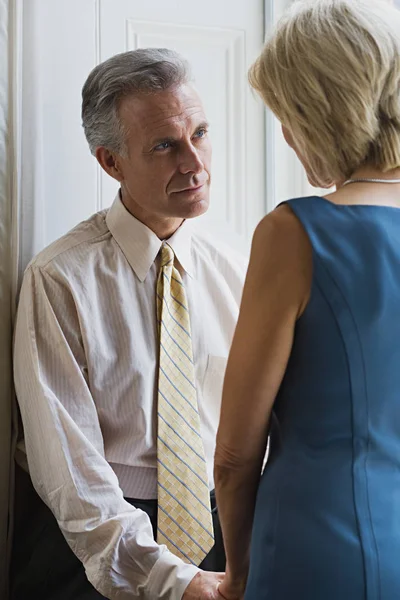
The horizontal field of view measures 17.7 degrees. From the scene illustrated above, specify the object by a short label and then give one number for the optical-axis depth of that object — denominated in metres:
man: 1.70
